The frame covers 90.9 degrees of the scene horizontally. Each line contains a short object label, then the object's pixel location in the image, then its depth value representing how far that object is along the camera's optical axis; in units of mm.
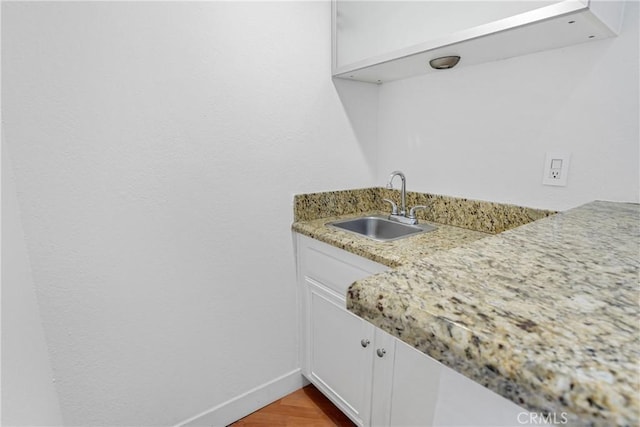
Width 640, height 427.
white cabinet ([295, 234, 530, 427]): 1041
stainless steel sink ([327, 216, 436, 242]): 1555
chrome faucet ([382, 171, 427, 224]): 1573
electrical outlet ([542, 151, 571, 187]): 1155
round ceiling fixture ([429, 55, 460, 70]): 1250
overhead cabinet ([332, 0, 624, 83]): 917
